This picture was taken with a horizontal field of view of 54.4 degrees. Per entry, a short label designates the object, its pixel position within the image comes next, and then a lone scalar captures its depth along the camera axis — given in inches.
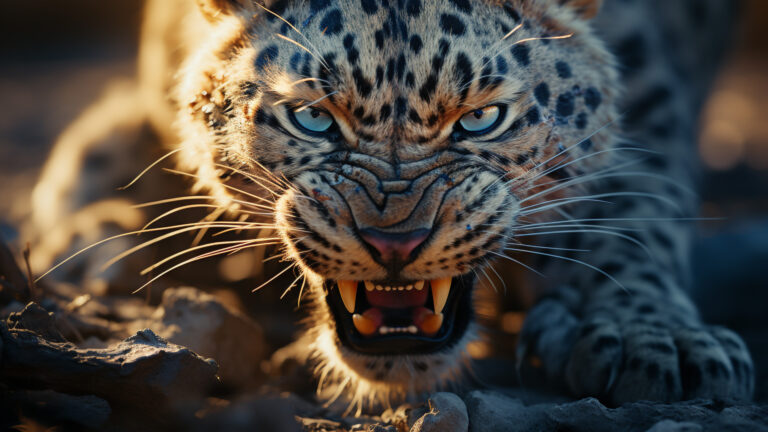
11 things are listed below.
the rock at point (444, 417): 85.0
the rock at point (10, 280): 110.6
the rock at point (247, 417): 73.5
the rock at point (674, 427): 75.6
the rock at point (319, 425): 90.1
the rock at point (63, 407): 77.8
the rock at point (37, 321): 89.4
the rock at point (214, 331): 110.0
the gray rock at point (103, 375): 80.0
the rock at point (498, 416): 87.7
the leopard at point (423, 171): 100.9
